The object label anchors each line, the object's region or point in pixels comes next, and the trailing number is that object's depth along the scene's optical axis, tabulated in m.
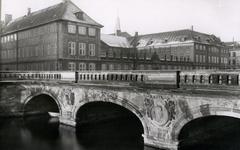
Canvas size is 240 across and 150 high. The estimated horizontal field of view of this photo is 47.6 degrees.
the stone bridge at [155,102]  15.75
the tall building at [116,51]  46.28
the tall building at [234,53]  82.75
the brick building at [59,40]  39.28
